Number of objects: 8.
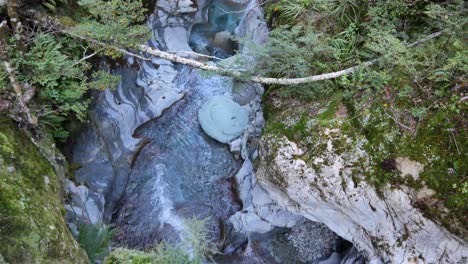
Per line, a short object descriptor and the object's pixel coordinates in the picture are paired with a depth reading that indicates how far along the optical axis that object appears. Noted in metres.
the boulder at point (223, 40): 8.57
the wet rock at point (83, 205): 5.04
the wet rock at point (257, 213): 6.30
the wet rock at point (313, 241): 6.23
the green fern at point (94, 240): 4.64
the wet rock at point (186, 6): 8.27
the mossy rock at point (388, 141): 4.01
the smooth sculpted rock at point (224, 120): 7.31
